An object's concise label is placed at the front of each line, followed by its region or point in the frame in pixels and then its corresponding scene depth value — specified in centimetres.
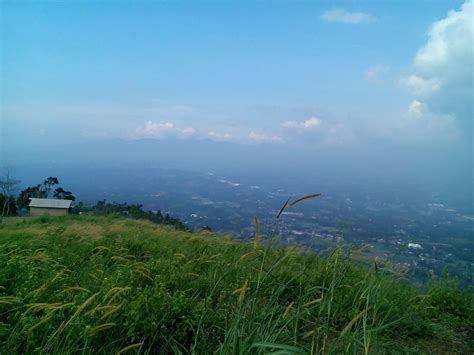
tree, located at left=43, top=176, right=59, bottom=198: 2683
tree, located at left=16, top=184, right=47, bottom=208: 2398
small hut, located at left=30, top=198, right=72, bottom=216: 2146
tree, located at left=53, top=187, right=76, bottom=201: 2566
